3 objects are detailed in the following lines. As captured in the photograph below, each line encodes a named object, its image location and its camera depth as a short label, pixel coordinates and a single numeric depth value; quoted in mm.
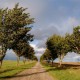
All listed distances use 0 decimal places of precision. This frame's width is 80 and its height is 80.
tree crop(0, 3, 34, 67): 16467
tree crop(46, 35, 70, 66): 35488
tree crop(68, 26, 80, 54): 24499
